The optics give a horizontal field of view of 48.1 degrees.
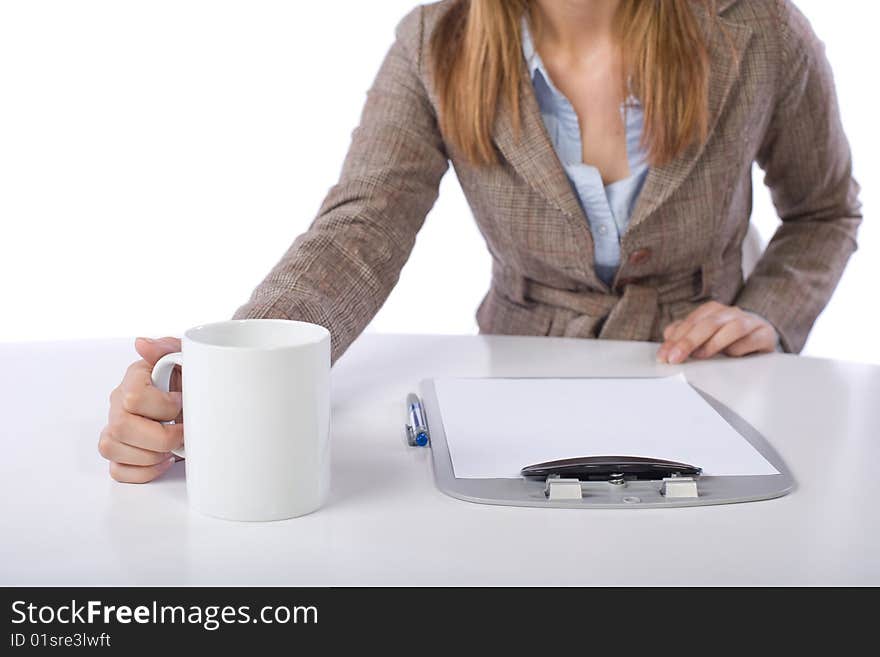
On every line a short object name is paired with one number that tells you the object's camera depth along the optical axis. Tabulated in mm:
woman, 1173
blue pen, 749
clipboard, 633
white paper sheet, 705
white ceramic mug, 578
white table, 542
